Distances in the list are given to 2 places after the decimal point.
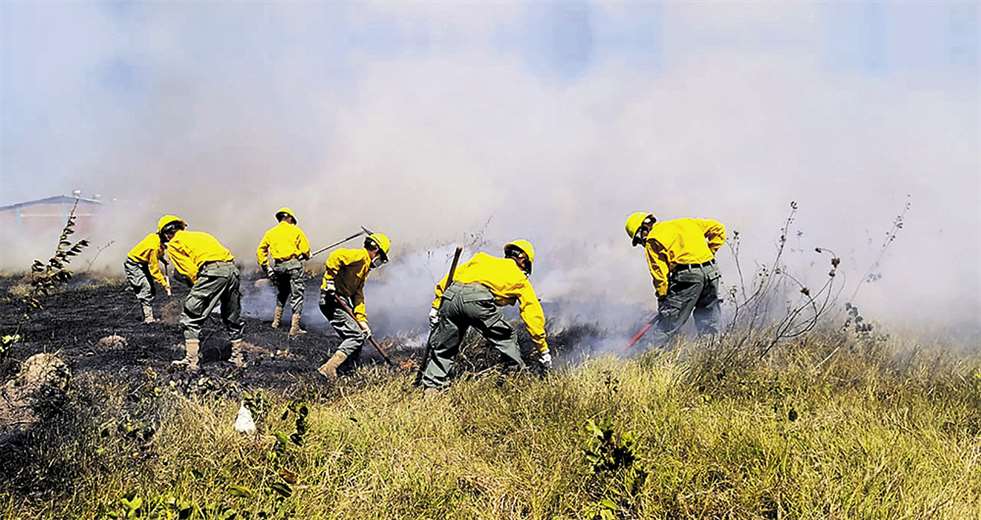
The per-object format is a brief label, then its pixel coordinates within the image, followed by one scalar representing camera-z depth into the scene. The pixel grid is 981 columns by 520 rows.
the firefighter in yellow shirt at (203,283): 6.88
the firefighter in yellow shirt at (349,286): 7.00
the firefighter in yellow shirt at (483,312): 5.61
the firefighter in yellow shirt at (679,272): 6.84
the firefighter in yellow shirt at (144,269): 9.44
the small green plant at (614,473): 3.00
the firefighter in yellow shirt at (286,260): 9.03
